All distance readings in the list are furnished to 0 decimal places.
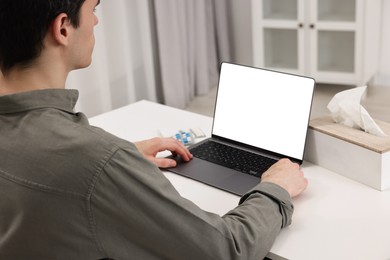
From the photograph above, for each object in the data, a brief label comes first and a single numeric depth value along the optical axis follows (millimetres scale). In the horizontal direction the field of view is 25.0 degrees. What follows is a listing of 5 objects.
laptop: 2186
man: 1623
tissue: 2138
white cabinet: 4398
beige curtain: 4369
